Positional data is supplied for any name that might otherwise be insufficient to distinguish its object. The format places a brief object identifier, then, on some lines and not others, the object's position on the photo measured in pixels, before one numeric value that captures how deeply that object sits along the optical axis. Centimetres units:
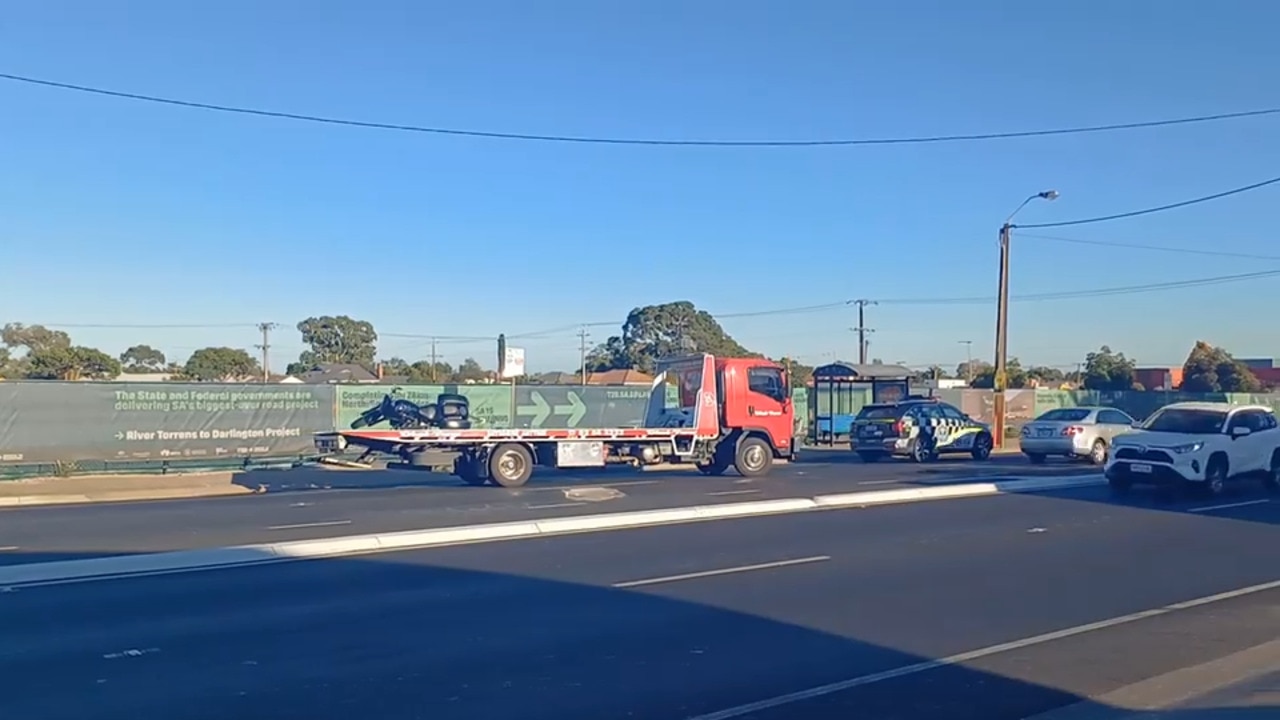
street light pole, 3778
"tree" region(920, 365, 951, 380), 8318
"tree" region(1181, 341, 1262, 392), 7300
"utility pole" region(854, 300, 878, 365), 7394
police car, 3077
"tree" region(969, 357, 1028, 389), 7356
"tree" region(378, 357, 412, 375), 8565
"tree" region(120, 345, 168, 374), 9206
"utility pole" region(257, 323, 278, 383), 7556
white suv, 1983
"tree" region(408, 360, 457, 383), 8100
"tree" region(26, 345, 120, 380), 5434
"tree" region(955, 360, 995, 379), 11294
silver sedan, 3019
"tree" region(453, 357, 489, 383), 8900
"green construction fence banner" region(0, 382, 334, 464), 2636
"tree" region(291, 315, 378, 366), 9956
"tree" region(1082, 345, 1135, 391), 7991
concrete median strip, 1213
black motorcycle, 2817
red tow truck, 2305
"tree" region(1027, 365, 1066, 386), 9915
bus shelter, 3788
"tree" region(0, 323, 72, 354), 6562
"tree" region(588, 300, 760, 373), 9550
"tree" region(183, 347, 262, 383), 7375
